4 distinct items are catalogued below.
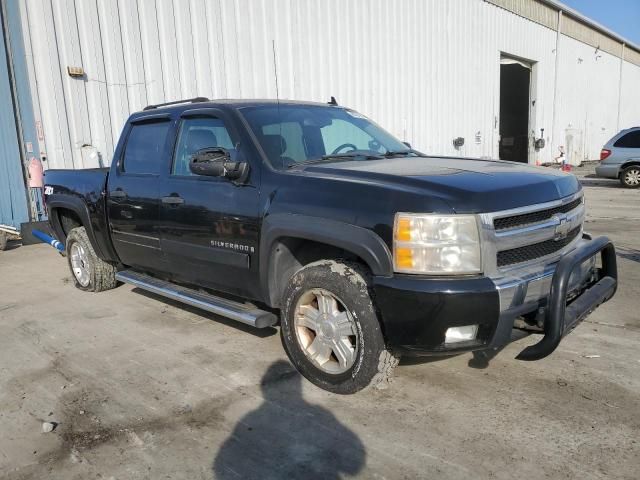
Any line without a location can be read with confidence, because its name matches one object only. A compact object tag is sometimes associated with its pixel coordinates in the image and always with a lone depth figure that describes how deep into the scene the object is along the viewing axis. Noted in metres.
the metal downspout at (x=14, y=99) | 8.15
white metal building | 8.55
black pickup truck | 2.78
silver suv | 14.94
